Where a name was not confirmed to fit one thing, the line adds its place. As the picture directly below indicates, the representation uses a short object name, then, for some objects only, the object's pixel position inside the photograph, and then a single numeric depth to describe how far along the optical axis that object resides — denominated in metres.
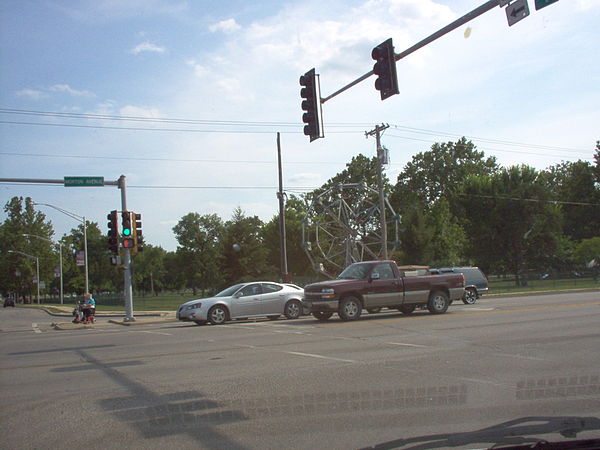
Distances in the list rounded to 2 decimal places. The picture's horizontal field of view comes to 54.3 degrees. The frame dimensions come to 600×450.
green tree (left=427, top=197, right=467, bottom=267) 60.46
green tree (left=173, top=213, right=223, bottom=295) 106.88
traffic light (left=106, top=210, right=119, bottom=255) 25.34
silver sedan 20.64
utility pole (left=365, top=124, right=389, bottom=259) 34.75
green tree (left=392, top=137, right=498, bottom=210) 83.69
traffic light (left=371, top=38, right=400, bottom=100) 12.72
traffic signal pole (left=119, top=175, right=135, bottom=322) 26.05
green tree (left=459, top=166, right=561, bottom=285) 63.53
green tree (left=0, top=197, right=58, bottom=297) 85.56
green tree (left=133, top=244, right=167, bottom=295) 121.12
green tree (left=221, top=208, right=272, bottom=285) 59.53
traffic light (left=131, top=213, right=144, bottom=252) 25.48
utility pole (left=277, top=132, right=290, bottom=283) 33.21
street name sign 23.53
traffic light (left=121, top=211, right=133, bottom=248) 25.17
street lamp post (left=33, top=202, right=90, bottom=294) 41.09
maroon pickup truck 18.05
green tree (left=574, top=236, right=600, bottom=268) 55.12
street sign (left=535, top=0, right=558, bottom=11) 9.64
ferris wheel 44.44
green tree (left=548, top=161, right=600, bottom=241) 78.68
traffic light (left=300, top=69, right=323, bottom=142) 14.59
